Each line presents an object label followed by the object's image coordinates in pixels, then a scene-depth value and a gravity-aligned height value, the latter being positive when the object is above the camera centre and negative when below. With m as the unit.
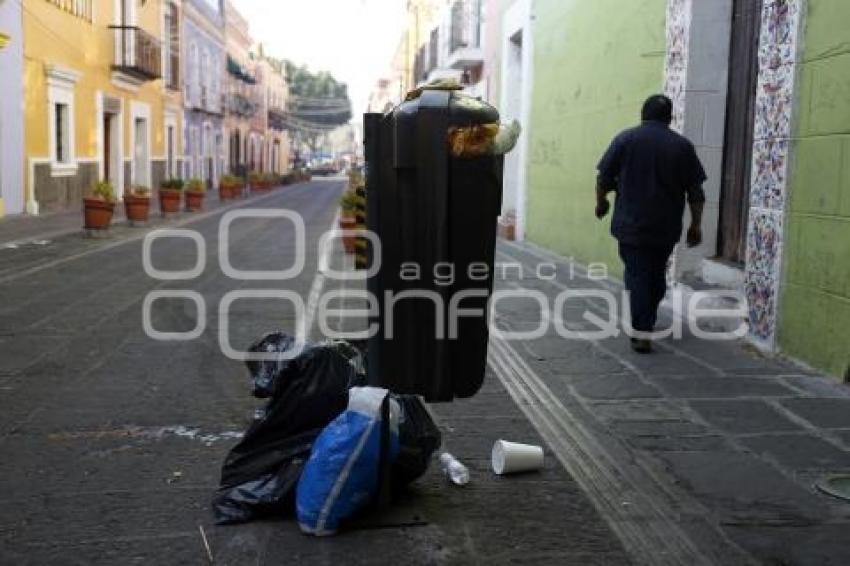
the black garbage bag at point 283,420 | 3.63 -0.99
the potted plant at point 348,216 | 13.73 -0.81
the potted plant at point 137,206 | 18.31 -0.93
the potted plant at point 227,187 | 30.02 -0.86
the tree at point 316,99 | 89.38 +5.80
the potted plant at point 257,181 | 37.84 -0.81
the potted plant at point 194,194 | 23.50 -0.86
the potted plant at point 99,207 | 15.53 -0.83
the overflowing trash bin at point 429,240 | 3.59 -0.28
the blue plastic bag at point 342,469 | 3.45 -1.08
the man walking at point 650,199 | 6.54 -0.17
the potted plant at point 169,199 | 21.20 -0.90
